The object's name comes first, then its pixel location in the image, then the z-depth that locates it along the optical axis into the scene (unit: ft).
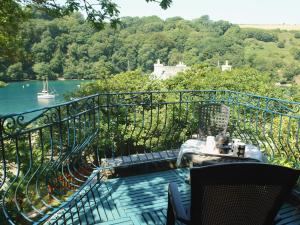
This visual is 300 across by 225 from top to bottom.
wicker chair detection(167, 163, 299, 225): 4.82
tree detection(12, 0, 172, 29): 19.34
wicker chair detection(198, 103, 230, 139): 14.08
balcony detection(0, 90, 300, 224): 8.84
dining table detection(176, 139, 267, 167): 9.82
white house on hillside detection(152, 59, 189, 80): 104.93
